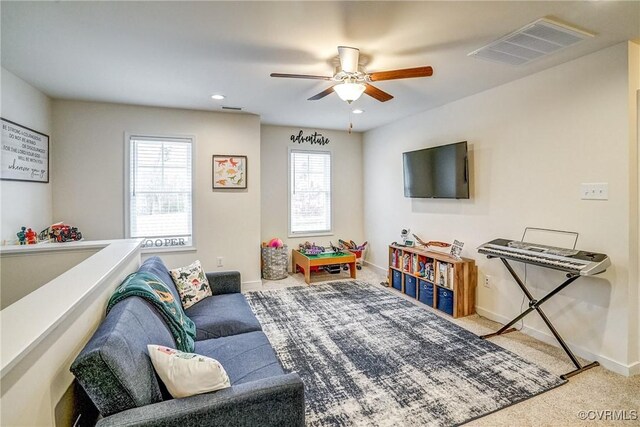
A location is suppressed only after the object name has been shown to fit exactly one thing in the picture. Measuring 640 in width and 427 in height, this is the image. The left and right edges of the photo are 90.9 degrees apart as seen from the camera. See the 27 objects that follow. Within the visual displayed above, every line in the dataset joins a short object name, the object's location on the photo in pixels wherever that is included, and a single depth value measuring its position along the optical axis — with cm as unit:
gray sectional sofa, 112
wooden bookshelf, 354
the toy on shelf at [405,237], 451
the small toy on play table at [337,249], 525
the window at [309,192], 557
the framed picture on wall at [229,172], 439
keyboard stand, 241
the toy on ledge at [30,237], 308
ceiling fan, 229
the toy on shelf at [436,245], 403
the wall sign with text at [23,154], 282
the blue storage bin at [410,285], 418
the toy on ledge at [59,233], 347
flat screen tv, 367
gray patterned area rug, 201
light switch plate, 248
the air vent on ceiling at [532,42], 214
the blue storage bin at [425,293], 388
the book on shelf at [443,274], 364
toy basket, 500
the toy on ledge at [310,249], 519
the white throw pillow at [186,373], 127
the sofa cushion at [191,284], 265
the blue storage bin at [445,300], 360
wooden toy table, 486
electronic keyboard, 227
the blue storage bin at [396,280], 447
